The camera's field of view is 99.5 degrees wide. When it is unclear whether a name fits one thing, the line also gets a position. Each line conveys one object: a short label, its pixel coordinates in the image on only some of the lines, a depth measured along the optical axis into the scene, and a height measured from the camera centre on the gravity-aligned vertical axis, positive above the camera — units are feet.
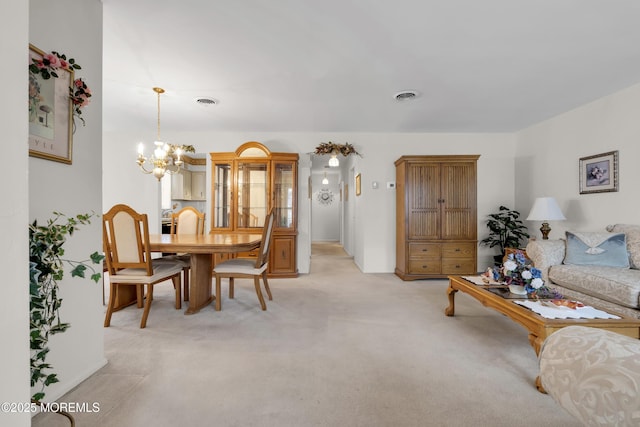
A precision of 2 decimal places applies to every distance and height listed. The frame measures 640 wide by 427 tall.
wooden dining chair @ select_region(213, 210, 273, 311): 9.13 -1.80
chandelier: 10.25 +2.28
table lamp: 11.17 +0.24
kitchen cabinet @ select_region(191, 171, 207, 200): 21.80 +2.50
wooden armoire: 13.53 -0.01
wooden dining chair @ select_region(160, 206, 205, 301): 11.96 -0.23
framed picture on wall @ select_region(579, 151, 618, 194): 10.21 +1.70
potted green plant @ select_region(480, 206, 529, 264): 14.05 -0.81
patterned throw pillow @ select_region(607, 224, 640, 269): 8.54 -0.81
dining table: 8.33 -1.02
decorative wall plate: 32.94 +2.40
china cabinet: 14.12 +1.11
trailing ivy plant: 3.15 -0.69
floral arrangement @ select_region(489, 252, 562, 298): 6.74 -1.56
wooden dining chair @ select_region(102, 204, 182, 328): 7.75 -1.03
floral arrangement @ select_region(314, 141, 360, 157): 14.55 +3.61
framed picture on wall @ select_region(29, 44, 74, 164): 4.36 +1.77
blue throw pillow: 8.72 -1.13
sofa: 7.31 -1.64
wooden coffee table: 5.22 -2.12
